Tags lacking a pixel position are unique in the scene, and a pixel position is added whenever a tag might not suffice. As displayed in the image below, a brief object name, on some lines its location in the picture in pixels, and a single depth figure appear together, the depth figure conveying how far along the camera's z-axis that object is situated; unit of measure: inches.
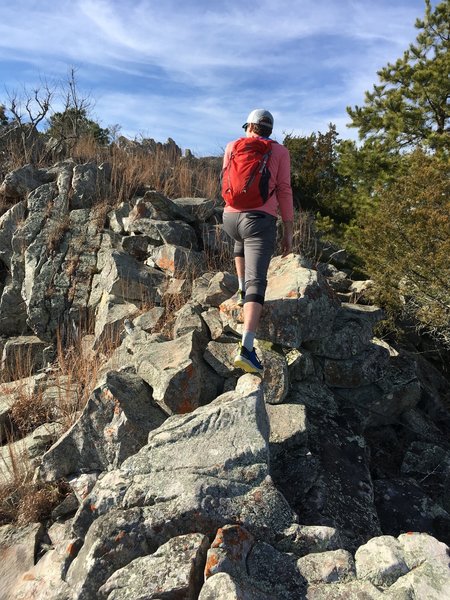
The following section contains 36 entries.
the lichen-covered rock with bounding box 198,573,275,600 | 79.4
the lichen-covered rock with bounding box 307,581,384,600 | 82.7
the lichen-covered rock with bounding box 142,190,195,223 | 305.3
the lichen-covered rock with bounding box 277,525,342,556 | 97.3
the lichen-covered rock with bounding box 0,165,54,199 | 345.7
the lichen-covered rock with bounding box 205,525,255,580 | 87.1
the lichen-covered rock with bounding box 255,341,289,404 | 161.8
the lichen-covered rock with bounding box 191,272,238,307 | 210.1
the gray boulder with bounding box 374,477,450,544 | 139.7
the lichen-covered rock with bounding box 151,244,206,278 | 260.8
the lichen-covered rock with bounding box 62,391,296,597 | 99.4
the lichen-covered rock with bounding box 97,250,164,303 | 253.0
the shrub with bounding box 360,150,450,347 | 241.6
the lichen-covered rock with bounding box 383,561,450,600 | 80.1
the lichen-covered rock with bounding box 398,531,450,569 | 88.8
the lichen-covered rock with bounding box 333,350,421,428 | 187.8
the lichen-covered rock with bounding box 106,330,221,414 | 155.0
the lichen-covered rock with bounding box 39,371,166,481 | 148.7
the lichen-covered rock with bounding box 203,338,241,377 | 169.5
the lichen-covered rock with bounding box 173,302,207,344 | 193.5
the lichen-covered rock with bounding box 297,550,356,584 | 88.5
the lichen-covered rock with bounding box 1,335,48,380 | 265.0
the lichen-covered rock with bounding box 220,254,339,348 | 173.2
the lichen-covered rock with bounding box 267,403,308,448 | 143.9
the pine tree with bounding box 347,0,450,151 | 400.5
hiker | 152.9
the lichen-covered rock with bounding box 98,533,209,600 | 86.0
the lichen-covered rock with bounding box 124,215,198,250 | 285.0
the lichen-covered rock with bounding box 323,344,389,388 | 186.7
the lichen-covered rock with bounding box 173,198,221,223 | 321.7
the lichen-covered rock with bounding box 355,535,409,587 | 87.0
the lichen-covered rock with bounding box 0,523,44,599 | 121.5
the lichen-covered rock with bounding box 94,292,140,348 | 233.5
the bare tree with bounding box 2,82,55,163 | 416.8
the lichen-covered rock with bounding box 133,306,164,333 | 219.3
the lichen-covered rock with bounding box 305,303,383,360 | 188.2
